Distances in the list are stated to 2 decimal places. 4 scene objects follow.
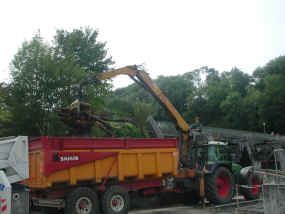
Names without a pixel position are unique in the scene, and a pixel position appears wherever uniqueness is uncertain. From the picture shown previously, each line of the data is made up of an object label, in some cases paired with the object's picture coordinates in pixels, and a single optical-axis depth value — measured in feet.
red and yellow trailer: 27.81
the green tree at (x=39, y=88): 49.93
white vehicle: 22.45
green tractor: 40.04
